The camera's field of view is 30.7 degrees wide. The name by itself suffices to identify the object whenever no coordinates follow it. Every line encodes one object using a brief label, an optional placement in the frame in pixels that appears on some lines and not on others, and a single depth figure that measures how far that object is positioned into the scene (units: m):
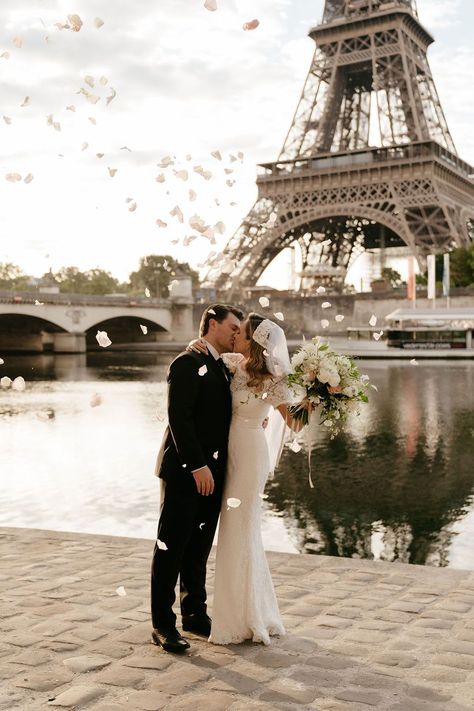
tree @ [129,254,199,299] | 111.12
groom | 4.75
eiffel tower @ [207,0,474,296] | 61.50
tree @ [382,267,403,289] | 86.82
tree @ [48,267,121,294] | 110.19
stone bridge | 55.56
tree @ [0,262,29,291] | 105.31
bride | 4.82
